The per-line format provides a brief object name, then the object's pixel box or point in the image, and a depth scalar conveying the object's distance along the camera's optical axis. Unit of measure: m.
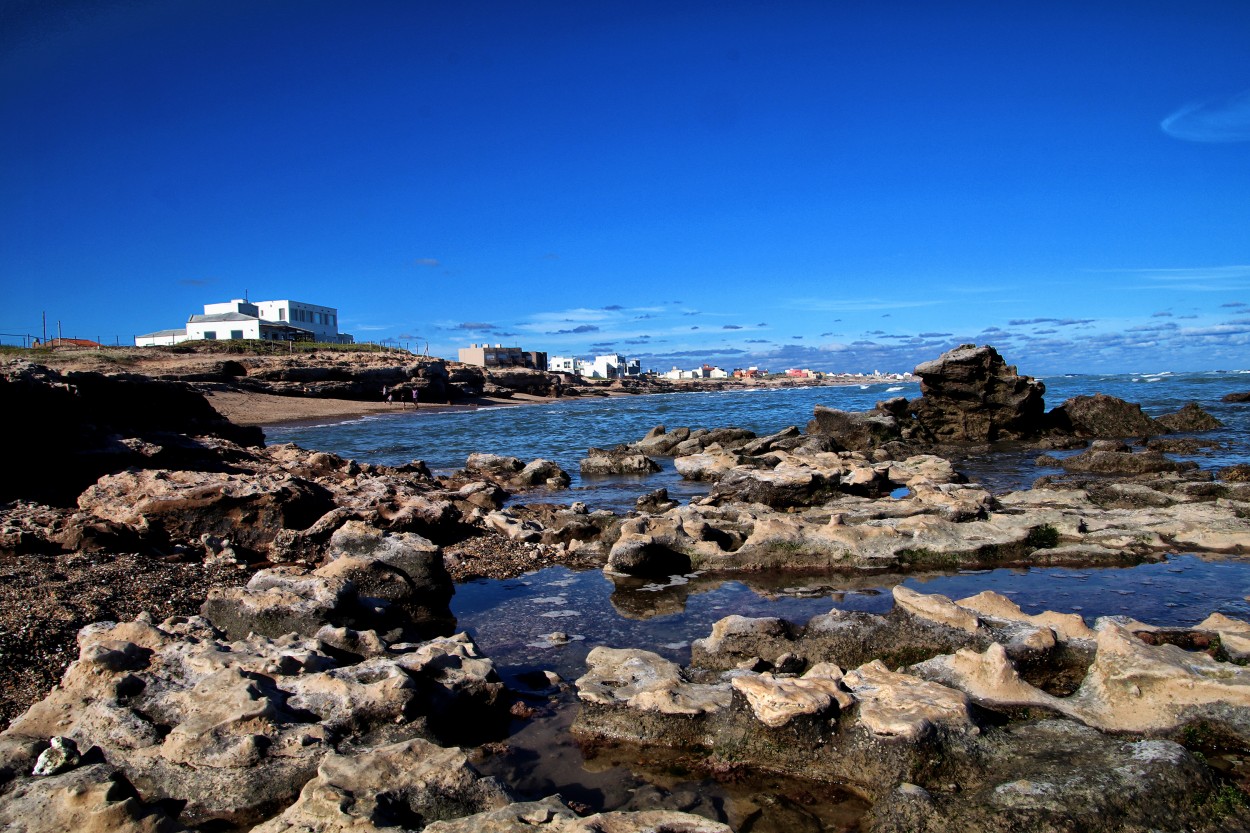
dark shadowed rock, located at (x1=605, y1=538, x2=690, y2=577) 9.89
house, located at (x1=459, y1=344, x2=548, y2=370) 108.36
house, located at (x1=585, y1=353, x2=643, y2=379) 156.88
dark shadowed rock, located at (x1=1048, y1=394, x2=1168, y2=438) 26.83
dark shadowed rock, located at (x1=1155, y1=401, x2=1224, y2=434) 27.52
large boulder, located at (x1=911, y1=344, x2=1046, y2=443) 26.80
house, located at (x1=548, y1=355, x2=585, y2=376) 162.62
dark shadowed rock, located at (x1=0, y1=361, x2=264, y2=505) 11.23
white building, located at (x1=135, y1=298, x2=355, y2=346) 76.06
